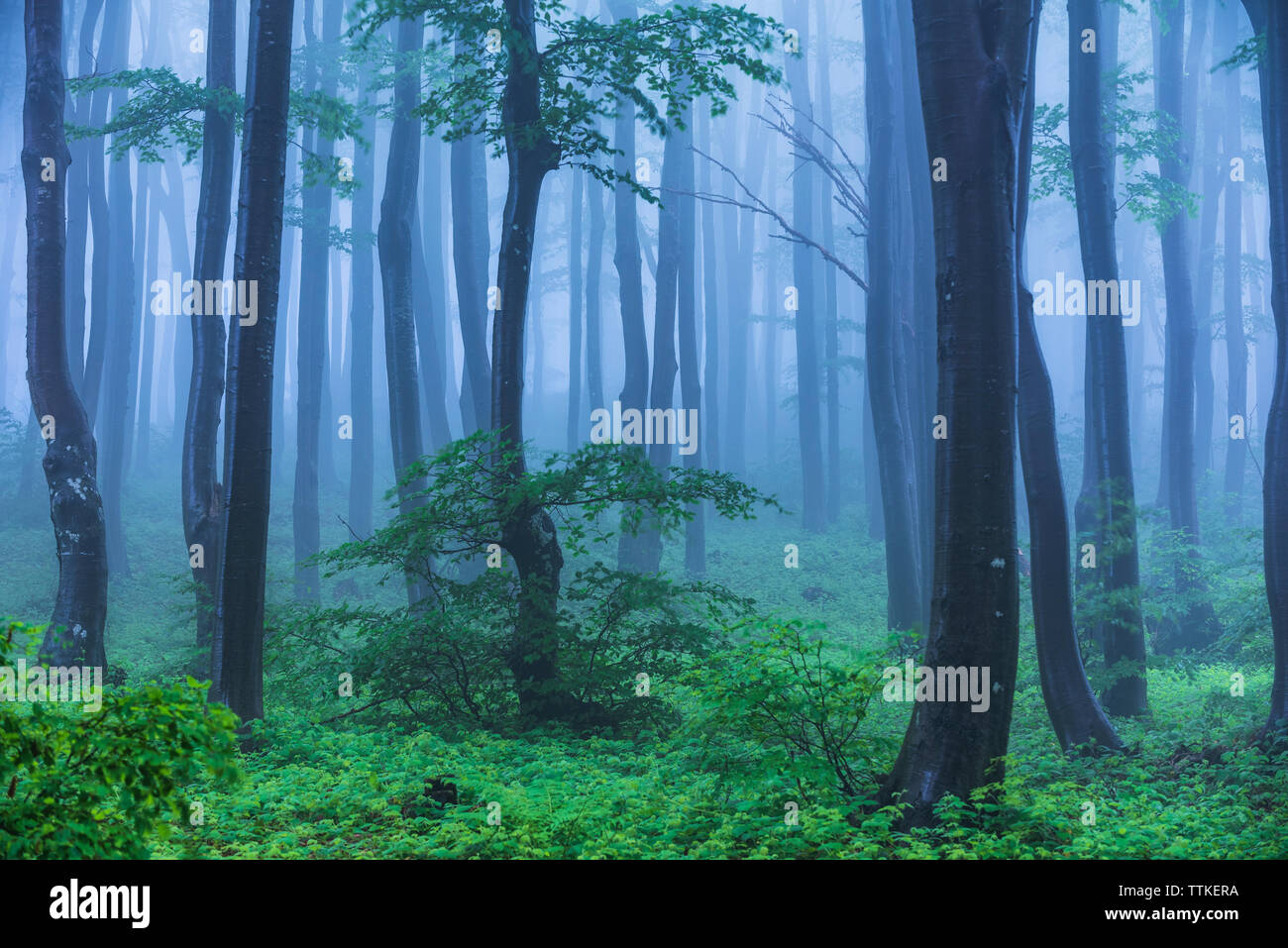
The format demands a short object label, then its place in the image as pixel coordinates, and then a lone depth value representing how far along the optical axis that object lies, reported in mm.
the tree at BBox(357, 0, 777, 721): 9375
